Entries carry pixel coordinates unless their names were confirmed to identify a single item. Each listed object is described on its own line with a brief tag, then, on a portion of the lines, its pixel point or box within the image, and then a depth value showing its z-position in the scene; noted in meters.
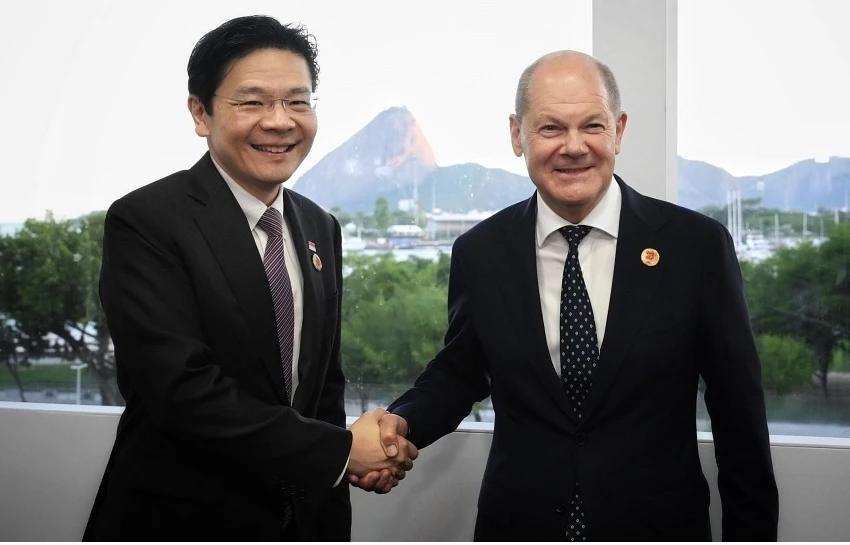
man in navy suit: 1.85
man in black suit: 1.82
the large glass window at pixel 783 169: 2.67
